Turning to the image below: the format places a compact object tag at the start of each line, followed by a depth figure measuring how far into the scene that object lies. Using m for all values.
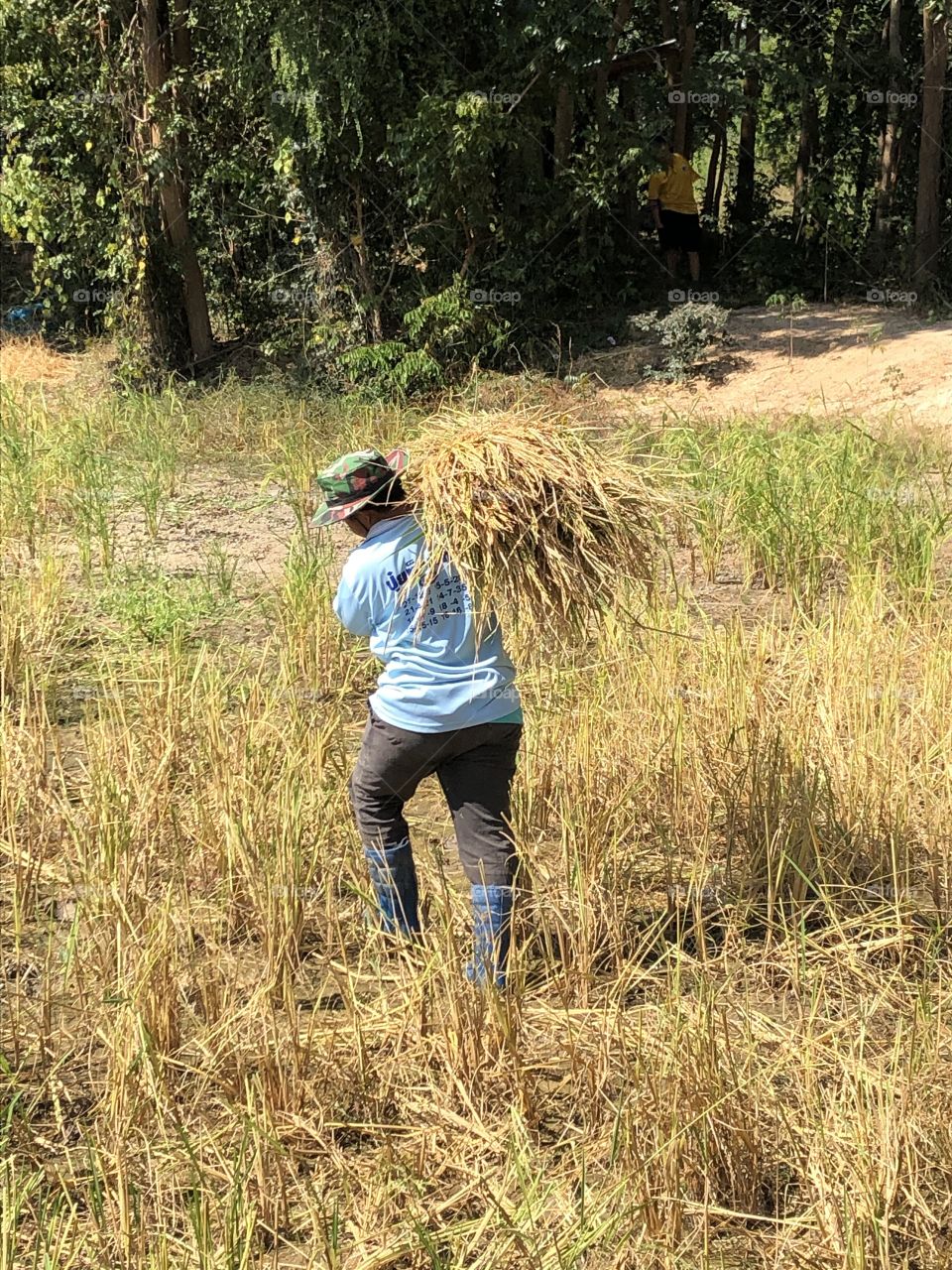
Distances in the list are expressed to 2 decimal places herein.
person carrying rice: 3.03
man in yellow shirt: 12.70
